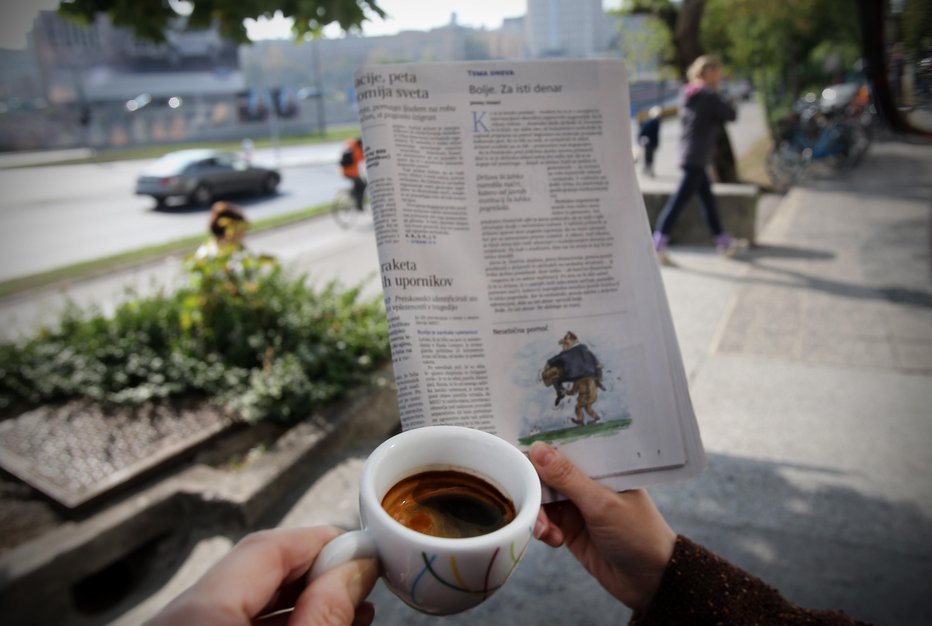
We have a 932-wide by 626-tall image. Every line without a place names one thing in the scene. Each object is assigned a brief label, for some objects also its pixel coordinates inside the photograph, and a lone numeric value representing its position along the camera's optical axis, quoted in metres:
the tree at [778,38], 12.69
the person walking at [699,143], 5.34
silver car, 13.54
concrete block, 6.05
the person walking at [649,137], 11.62
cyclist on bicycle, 9.95
